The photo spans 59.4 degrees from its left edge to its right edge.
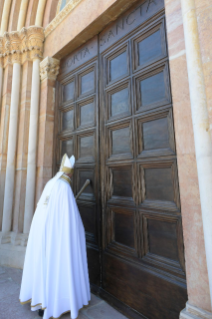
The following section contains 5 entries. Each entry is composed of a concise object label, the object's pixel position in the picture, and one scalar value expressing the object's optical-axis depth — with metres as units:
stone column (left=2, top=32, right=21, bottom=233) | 3.11
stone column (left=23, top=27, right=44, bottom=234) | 2.93
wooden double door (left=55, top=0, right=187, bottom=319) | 1.58
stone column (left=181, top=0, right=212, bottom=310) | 1.03
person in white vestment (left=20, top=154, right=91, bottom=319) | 1.58
